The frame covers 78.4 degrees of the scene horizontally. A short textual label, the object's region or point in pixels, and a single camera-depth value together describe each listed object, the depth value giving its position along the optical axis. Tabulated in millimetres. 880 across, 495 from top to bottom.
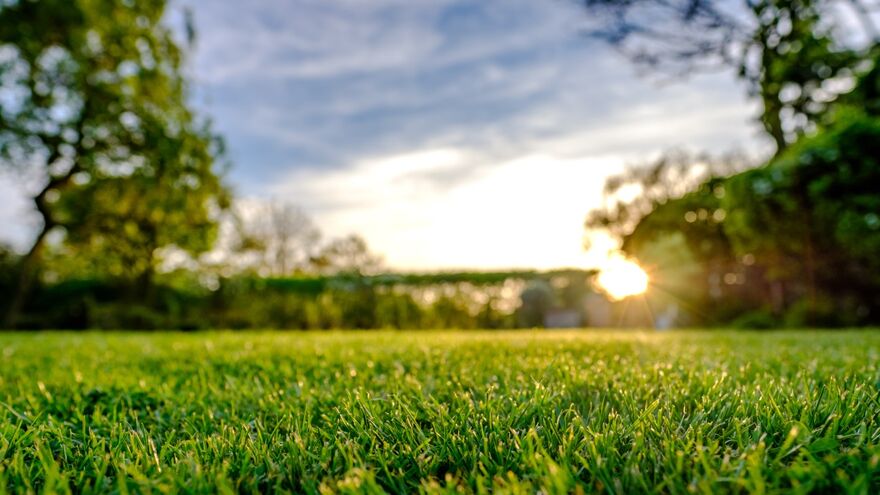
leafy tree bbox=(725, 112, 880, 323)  8445
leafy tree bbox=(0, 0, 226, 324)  12891
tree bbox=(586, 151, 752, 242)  26266
